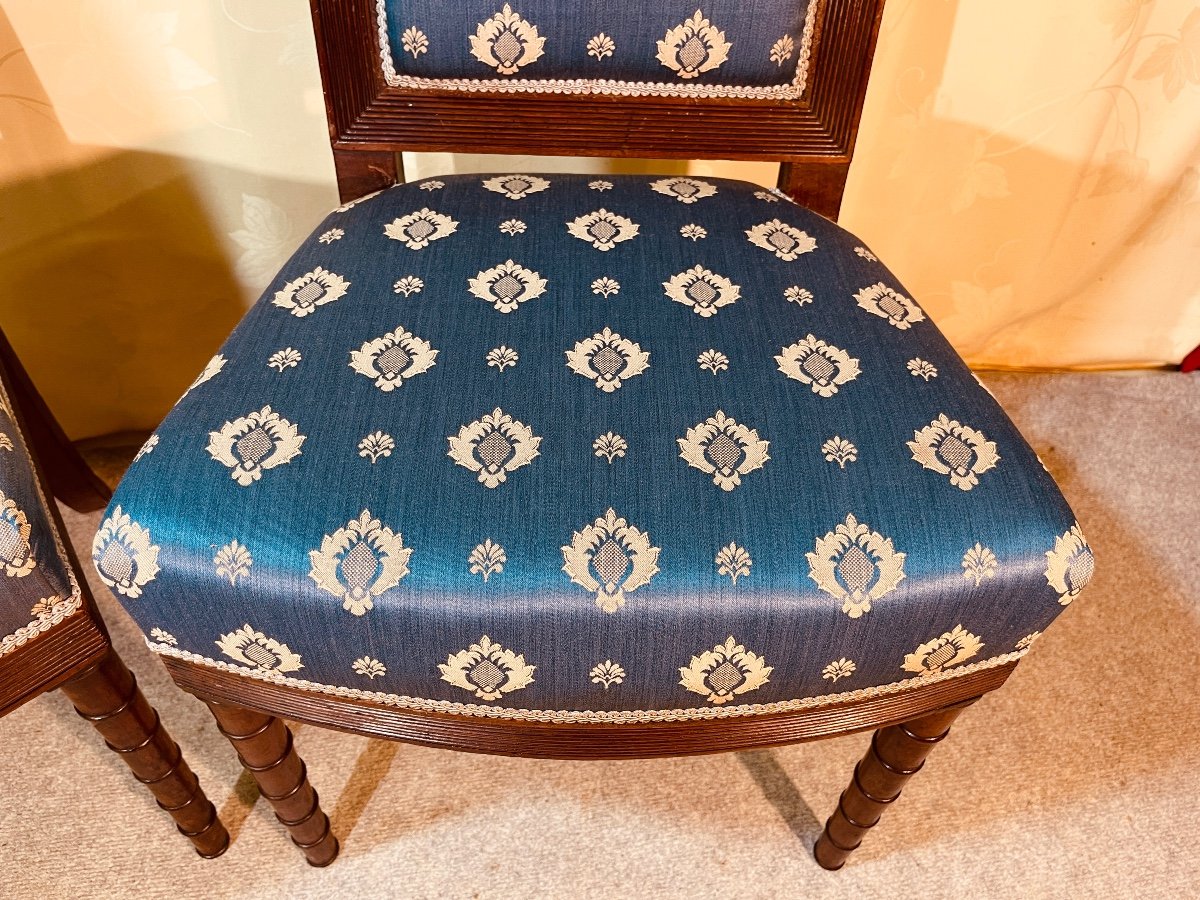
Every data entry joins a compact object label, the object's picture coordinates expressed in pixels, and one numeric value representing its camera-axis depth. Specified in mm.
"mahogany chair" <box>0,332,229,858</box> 429
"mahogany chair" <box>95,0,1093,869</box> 407
